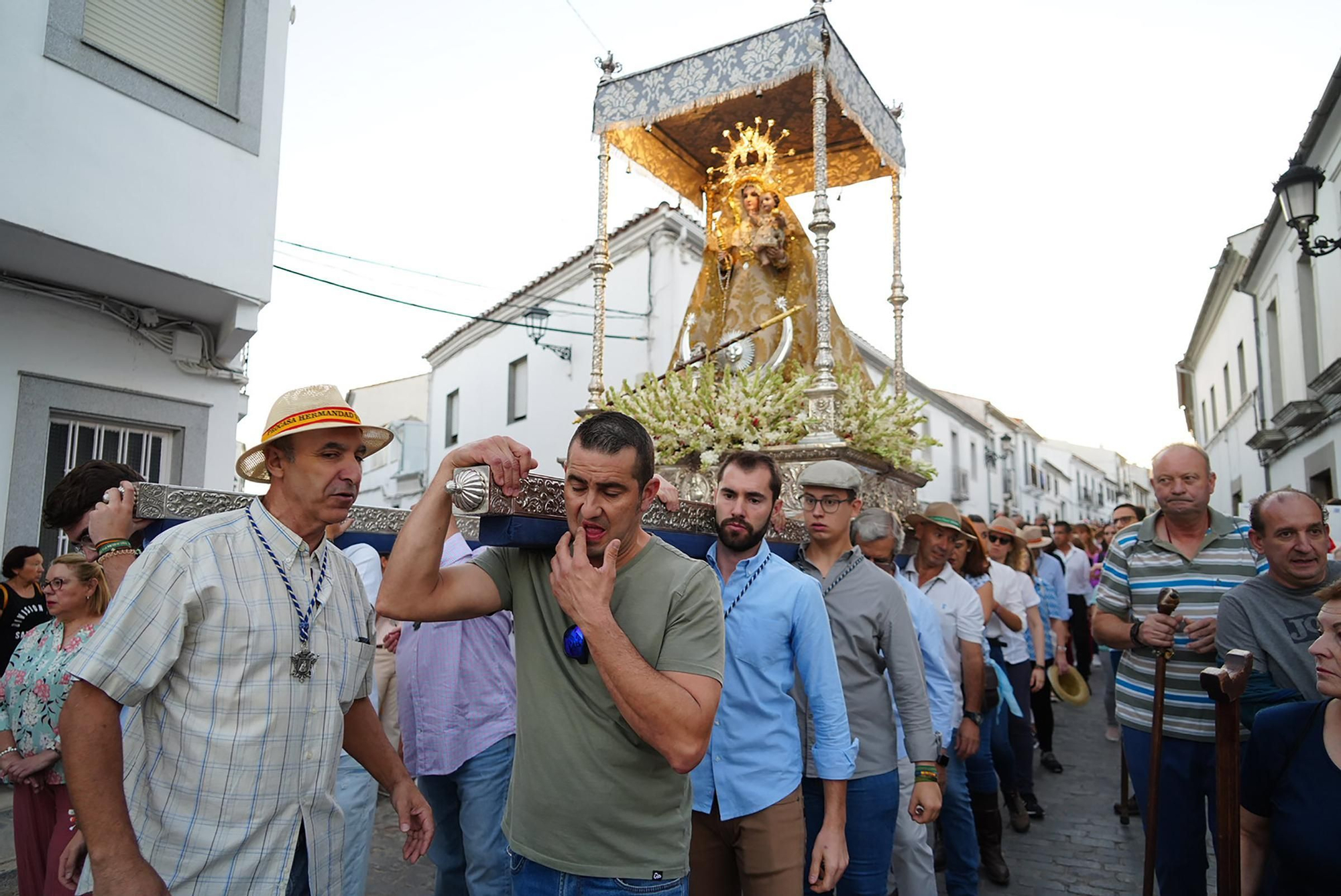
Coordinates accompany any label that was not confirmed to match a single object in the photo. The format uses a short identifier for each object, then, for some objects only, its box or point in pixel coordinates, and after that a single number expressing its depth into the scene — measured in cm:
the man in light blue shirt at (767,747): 270
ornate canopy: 761
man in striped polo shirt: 355
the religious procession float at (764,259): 618
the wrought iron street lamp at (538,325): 1617
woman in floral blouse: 317
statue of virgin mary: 836
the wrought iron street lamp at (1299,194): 721
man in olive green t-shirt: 196
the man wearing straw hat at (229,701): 189
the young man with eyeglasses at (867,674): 317
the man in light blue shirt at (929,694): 356
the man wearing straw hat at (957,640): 418
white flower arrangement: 603
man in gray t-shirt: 329
